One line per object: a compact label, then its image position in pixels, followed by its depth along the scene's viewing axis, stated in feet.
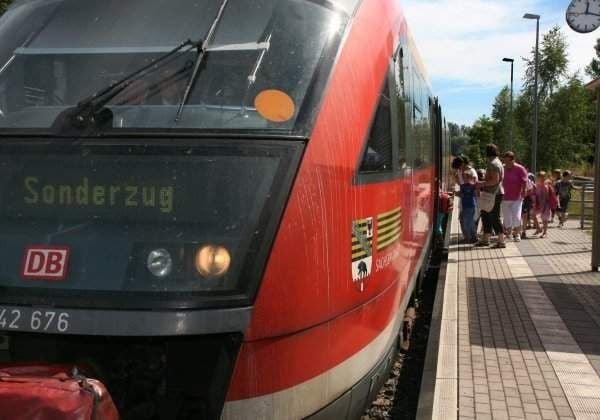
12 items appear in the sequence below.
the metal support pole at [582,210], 60.01
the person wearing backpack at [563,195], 63.05
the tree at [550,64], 125.80
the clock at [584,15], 32.96
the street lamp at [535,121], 86.03
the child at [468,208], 45.96
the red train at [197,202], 9.21
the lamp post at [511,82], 129.22
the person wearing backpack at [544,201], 52.25
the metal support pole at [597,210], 32.93
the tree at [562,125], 125.39
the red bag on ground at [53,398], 7.73
